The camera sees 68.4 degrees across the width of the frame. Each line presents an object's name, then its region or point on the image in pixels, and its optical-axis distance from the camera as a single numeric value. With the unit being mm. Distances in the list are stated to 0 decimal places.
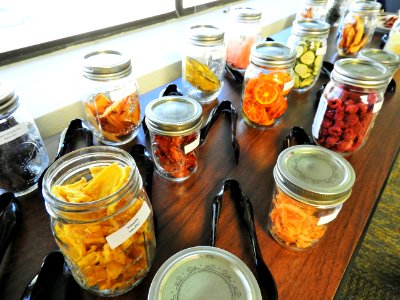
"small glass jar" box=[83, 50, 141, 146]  557
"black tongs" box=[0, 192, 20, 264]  413
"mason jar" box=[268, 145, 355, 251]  398
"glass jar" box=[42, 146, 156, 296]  318
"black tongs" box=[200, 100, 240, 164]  601
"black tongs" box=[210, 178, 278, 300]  383
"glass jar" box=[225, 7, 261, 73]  882
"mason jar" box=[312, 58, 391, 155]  566
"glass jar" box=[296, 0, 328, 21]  1084
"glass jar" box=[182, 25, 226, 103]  674
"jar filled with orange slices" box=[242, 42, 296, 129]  614
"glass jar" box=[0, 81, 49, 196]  449
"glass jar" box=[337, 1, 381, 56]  1010
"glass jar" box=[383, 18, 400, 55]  1005
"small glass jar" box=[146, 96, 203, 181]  489
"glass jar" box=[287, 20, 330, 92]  776
